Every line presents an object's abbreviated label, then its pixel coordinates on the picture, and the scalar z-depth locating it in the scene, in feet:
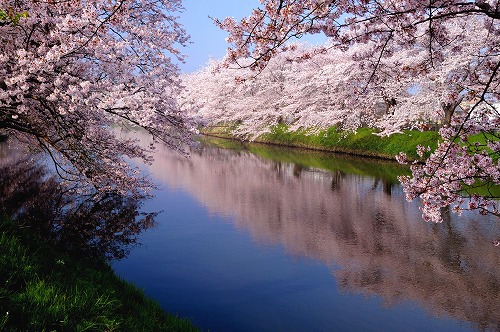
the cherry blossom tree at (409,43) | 16.89
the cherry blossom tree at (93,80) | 29.04
